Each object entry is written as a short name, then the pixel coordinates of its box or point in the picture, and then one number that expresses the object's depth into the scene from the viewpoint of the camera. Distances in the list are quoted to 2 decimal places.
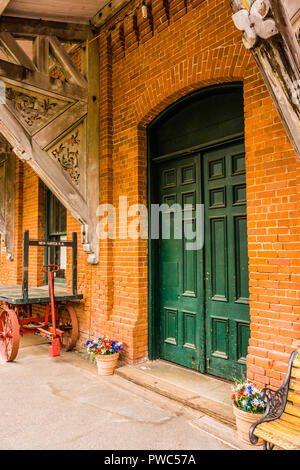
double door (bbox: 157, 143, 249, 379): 4.19
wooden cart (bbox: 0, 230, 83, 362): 5.23
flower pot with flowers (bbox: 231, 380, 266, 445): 2.90
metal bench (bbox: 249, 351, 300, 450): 2.38
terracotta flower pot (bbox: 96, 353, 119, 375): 4.68
